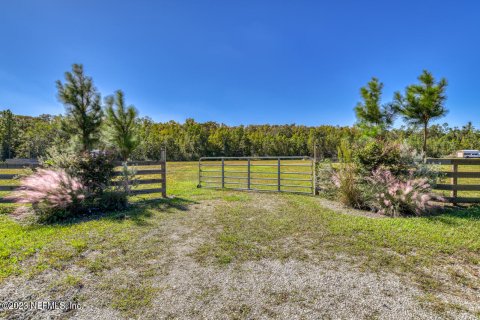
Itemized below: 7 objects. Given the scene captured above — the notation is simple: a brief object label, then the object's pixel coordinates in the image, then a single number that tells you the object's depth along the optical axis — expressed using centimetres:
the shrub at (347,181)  650
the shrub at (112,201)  630
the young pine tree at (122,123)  1216
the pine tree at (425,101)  1412
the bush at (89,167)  598
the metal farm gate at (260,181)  900
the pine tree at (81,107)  859
